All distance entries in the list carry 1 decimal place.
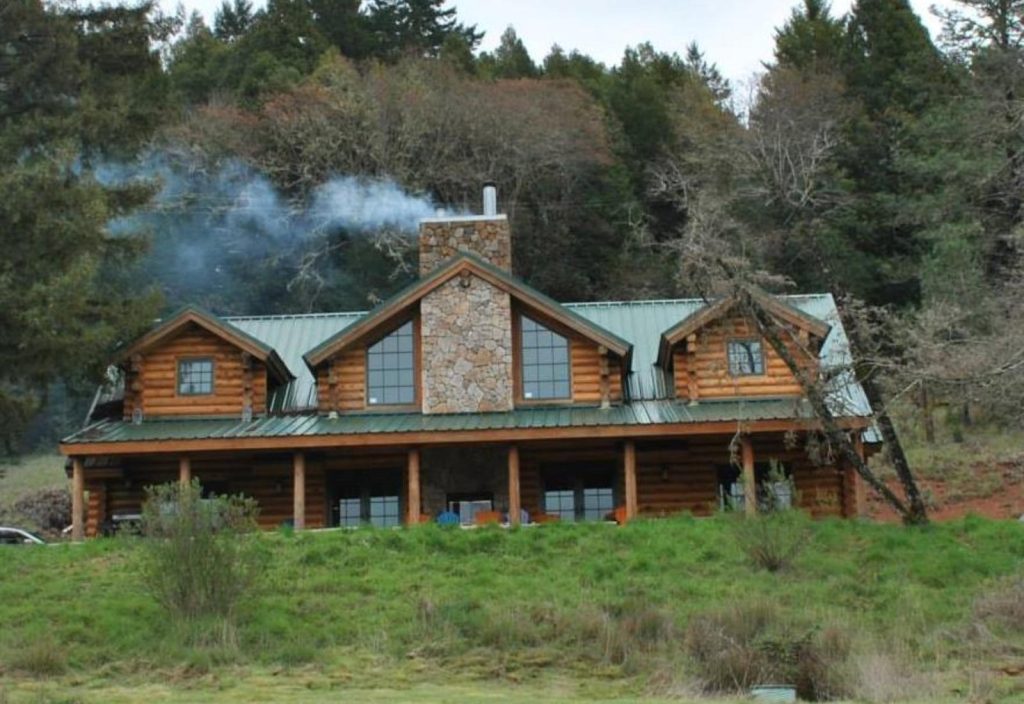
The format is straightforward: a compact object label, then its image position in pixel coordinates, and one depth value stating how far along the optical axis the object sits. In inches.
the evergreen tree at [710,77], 2374.3
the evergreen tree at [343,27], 2418.8
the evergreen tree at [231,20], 2704.2
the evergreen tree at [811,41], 2189.8
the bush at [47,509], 1413.6
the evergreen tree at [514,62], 2433.6
